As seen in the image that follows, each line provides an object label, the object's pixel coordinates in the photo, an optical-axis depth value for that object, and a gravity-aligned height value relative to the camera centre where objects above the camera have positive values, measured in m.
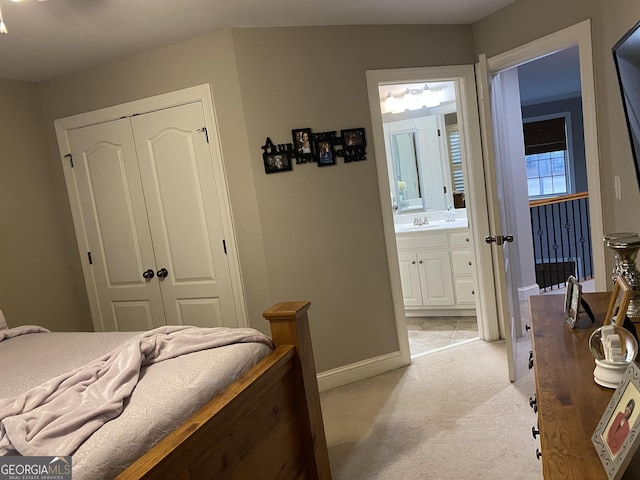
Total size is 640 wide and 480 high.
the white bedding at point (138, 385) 1.17 -0.55
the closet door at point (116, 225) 3.30 -0.05
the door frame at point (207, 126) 2.98 +0.59
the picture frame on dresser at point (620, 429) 0.83 -0.51
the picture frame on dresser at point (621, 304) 1.23 -0.42
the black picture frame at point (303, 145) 3.01 +0.29
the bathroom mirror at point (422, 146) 4.61 +0.29
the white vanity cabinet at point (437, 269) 4.25 -0.86
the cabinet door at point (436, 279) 4.34 -0.95
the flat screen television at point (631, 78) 1.64 +0.26
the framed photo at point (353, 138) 3.10 +0.31
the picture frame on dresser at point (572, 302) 1.59 -0.50
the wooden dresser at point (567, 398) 0.93 -0.58
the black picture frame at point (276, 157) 2.96 +0.24
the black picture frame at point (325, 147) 3.05 +0.26
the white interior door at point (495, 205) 2.87 -0.23
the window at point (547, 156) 7.31 +0.04
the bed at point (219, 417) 1.20 -0.61
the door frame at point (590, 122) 2.52 +0.16
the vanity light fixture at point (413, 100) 4.59 +0.75
